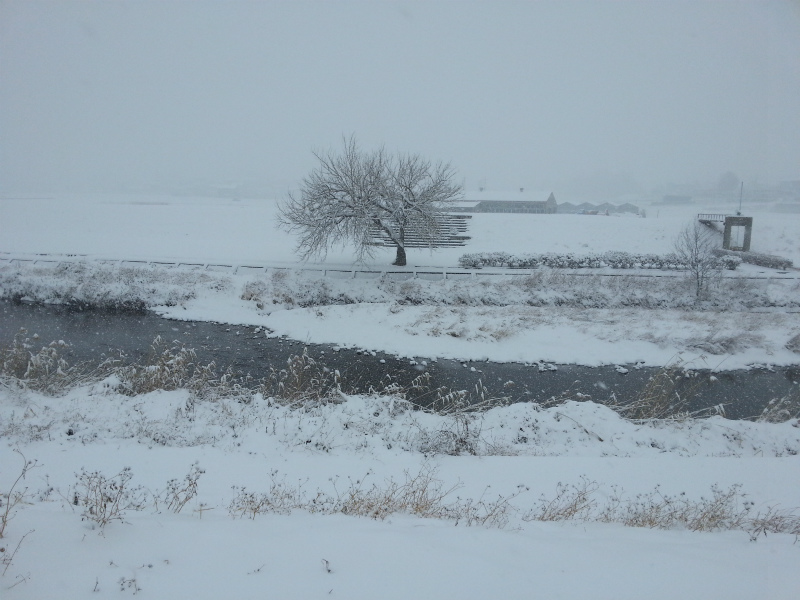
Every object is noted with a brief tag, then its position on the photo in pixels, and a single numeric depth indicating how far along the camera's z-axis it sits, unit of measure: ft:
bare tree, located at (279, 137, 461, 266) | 72.95
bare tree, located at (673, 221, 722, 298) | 65.92
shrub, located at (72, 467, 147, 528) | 14.11
